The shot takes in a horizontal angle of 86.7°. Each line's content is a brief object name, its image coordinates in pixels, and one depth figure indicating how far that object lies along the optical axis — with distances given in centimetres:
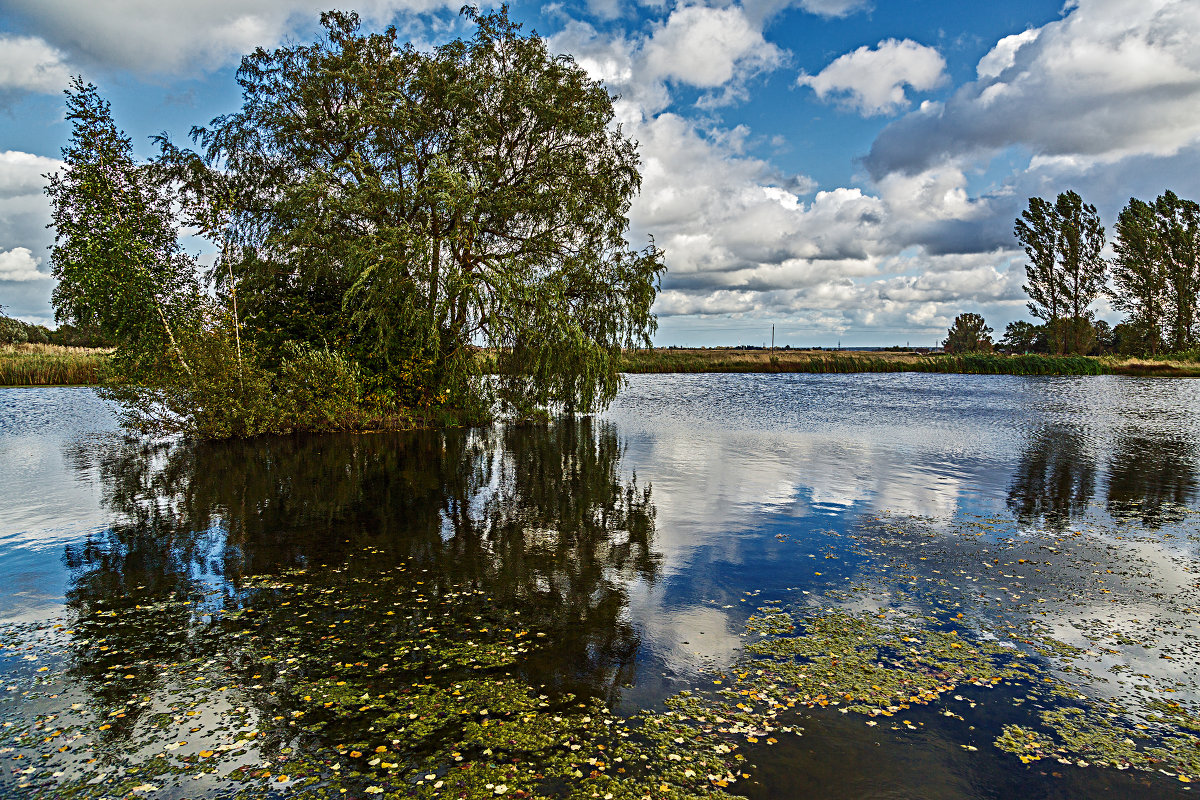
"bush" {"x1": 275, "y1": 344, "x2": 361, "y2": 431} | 2084
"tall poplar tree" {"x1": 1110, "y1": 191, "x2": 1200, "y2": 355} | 6619
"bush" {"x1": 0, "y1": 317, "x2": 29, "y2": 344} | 6712
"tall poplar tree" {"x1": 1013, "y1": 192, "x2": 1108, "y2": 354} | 6800
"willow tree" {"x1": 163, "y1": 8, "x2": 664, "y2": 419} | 2200
